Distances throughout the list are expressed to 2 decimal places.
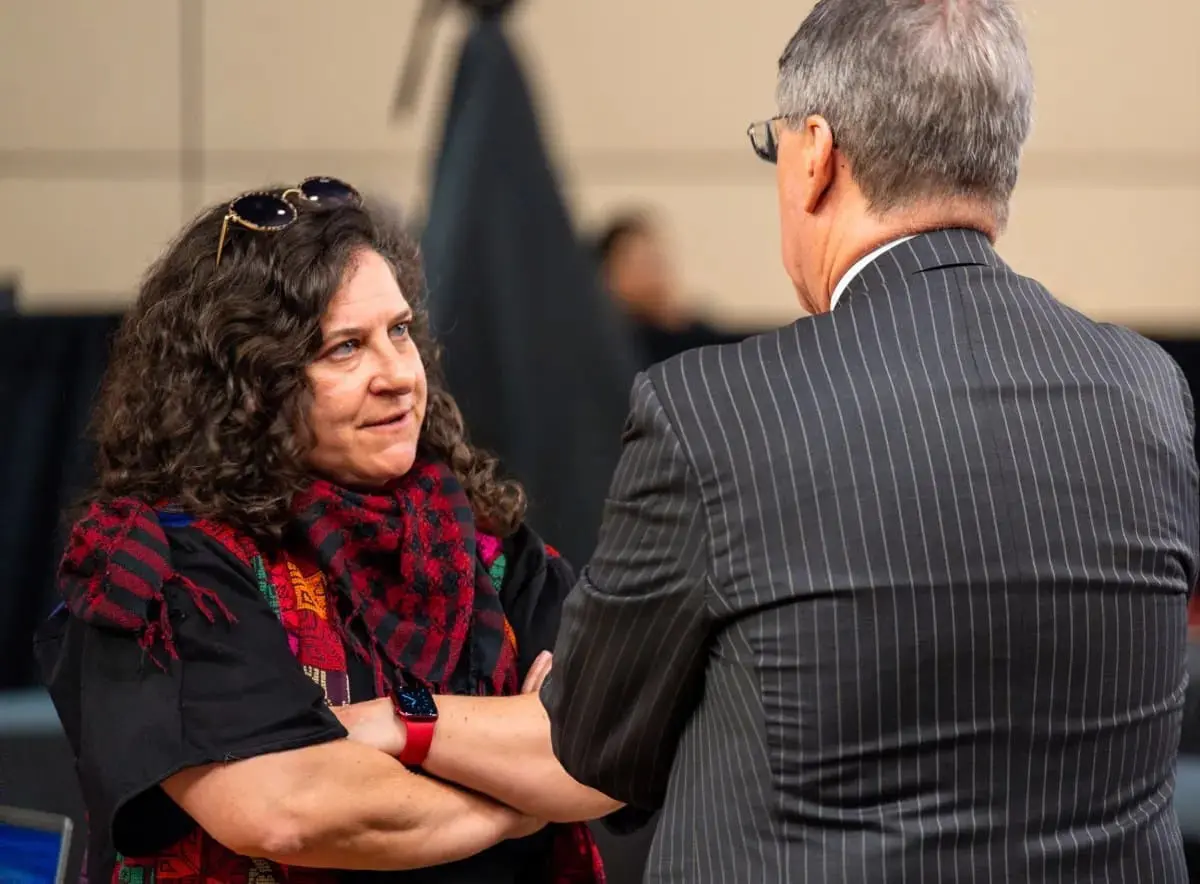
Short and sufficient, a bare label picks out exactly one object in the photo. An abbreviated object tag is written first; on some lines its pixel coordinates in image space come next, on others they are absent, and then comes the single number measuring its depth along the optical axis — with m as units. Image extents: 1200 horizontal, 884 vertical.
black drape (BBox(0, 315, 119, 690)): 6.31
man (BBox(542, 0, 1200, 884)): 4.43
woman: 4.69
